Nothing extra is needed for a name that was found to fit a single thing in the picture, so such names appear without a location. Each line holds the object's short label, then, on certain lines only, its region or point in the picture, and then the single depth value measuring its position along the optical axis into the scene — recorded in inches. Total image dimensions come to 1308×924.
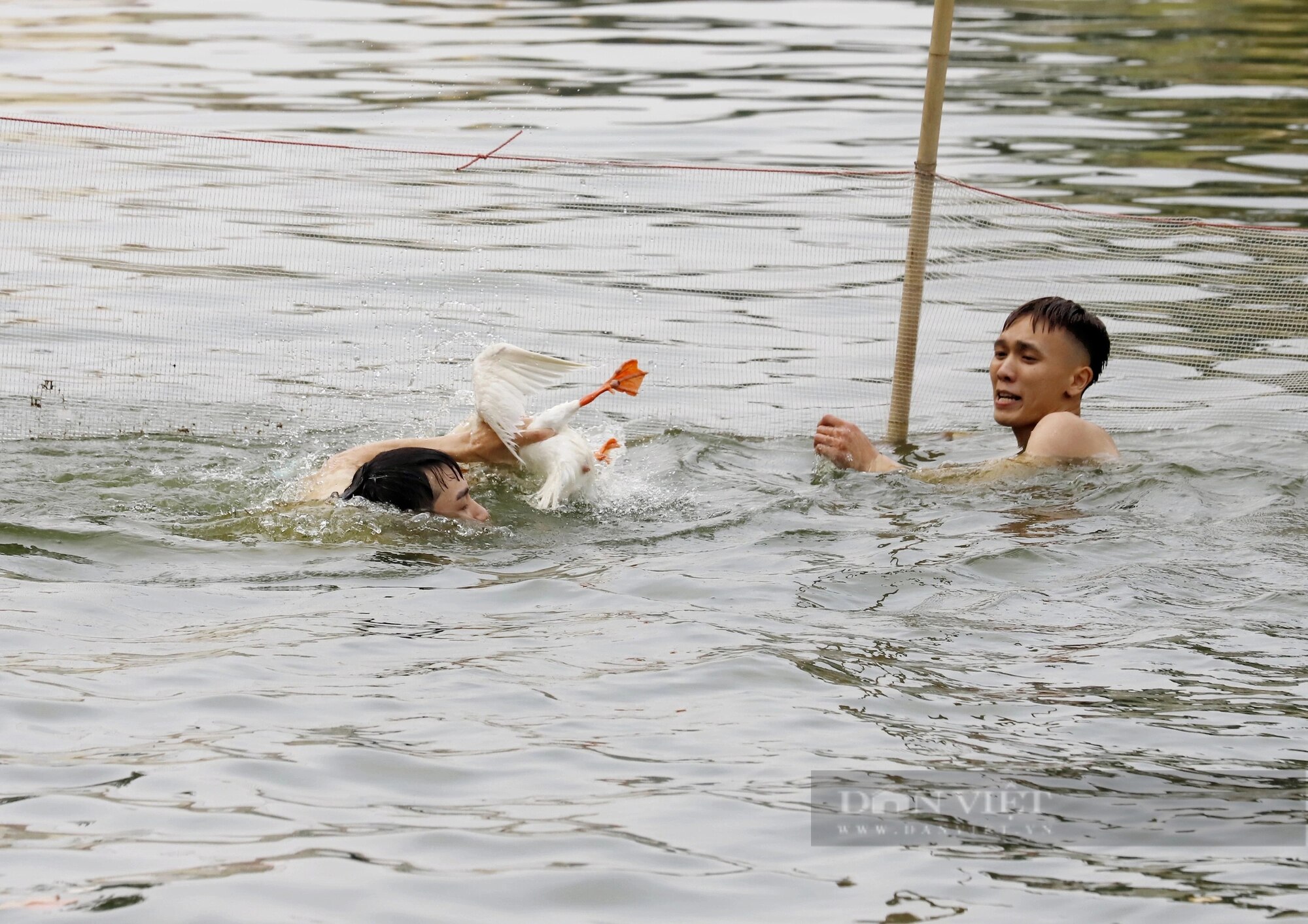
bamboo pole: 655.8
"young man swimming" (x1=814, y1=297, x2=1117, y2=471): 603.2
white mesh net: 751.1
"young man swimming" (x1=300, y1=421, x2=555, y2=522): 527.2
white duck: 536.1
